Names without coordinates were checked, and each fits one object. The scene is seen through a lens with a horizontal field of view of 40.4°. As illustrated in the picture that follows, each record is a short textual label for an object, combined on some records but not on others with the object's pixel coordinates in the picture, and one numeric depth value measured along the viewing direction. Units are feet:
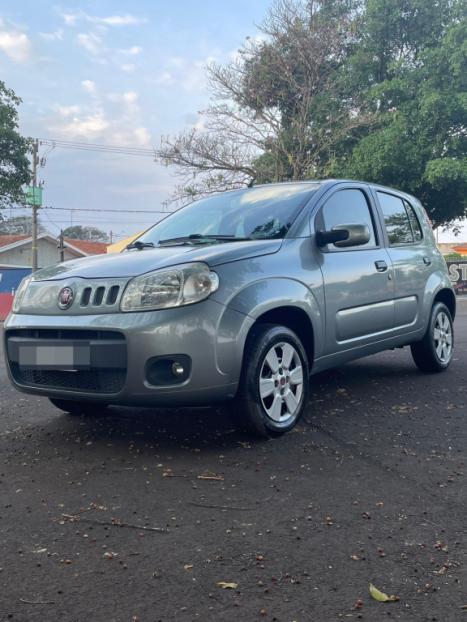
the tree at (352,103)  74.54
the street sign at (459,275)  90.99
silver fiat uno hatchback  11.68
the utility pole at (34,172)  97.91
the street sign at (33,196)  97.35
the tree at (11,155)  94.22
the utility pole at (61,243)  132.57
